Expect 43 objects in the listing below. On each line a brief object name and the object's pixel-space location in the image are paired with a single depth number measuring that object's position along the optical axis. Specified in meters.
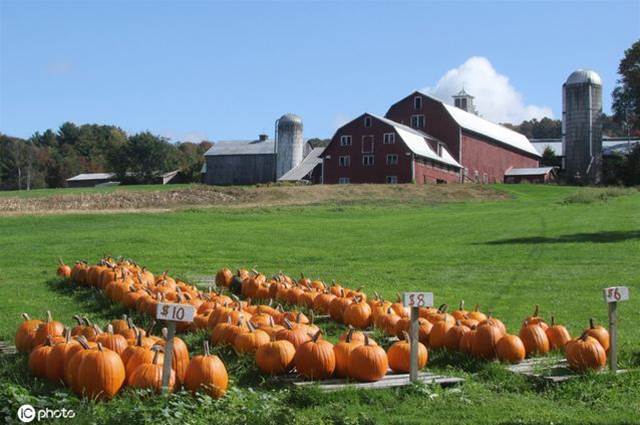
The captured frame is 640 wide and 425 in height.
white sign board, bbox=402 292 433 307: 7.74
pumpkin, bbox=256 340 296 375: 8.09
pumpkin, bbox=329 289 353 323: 11.30
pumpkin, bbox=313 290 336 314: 11.78
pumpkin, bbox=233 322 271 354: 8.64
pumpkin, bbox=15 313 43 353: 8.73
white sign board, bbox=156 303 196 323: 6.64
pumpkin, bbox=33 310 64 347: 8.56
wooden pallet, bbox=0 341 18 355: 9.08
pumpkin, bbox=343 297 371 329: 10.88
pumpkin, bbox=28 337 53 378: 7.78
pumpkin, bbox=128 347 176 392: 7.13
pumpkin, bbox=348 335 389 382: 7.79
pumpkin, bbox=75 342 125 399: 7.05
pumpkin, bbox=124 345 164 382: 7.43
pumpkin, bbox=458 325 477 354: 8.98
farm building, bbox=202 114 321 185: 88.50
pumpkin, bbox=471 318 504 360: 8.81
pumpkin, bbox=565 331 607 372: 8.23
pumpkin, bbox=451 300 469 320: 10.09
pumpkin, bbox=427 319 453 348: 9.34
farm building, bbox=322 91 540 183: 68.50
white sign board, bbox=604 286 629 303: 8.18
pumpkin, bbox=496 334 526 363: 8.67
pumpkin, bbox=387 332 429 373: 8.38
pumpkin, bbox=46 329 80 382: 7.62
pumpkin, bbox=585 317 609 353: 8.88
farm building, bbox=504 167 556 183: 82.75
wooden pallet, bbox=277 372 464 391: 7.53
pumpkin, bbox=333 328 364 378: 8.02
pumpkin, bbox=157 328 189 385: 7.38
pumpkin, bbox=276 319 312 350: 8.63
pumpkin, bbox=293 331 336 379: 7.90
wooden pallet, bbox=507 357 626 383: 7.90
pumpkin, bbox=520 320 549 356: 9.21
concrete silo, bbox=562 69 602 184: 82.38
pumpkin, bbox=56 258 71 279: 15.74
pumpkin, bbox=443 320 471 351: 9.23
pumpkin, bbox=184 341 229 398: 7.11
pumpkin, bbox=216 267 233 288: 14.58
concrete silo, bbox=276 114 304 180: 88.12
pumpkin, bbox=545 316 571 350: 9.41
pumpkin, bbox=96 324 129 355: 7.91
